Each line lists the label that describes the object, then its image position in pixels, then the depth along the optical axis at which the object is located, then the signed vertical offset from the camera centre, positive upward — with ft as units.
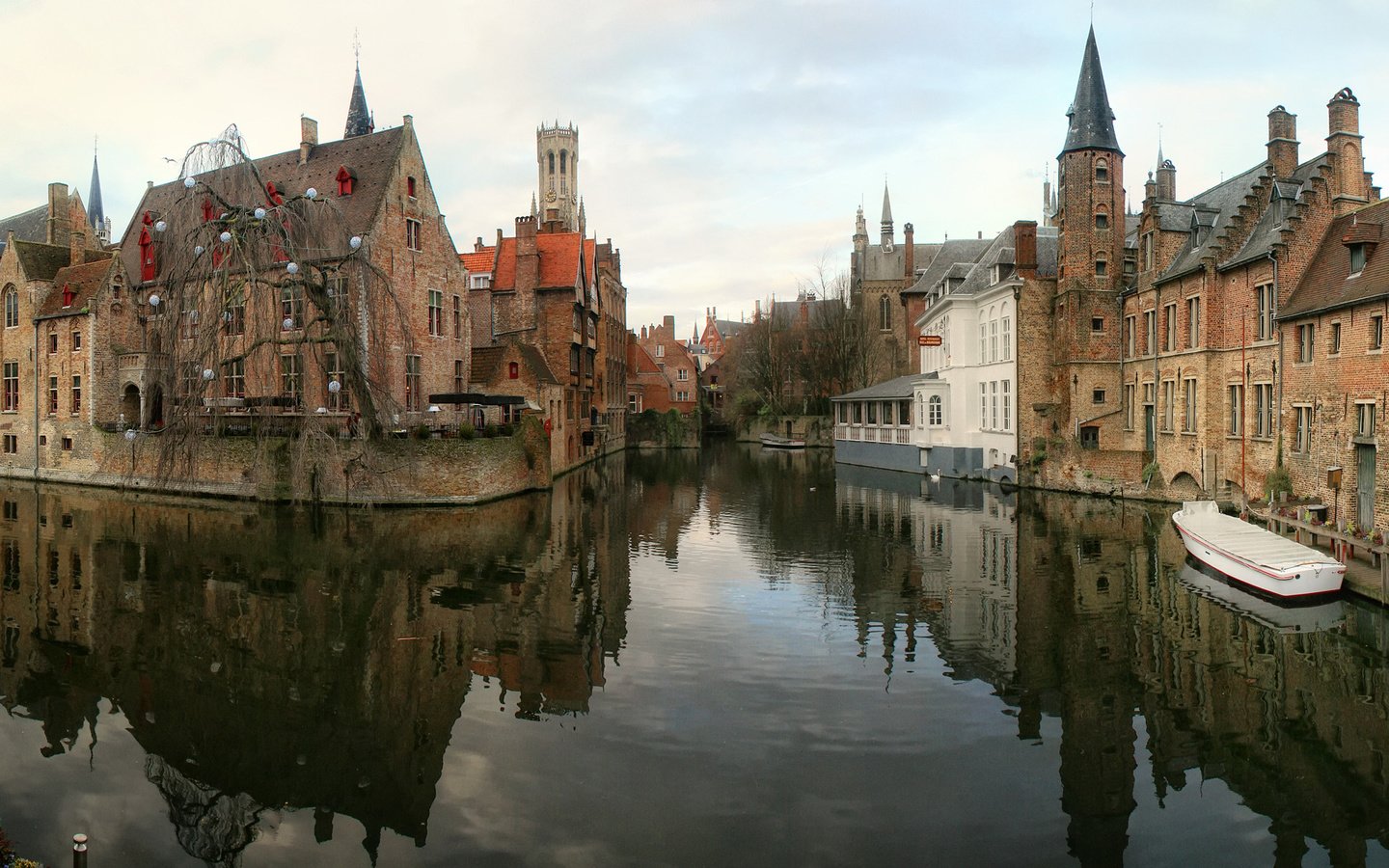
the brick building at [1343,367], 60.54 +3.22
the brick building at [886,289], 221.25 +31.57
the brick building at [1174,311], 76.69 +10.48
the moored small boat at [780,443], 209.05 -5.56
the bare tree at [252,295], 64.75 +9.85
